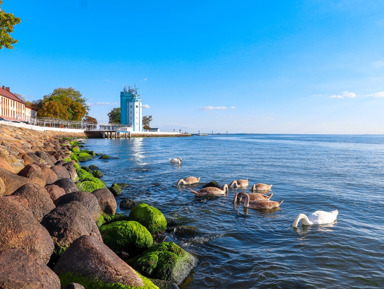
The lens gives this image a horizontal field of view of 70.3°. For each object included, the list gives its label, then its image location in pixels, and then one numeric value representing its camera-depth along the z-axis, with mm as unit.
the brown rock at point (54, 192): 8047
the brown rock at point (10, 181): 7336
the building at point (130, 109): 114312
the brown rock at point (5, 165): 9153
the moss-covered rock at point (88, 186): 11943
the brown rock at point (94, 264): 4523
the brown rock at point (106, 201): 9616
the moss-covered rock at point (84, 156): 30367
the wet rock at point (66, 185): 9567
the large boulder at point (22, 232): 4617
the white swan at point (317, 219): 9625
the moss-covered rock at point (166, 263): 5984
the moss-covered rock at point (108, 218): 8627
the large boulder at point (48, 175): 10483
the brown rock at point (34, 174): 9223
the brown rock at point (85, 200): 7746
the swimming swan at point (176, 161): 28047
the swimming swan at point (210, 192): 14164
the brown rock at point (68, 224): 5605
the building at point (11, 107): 68388
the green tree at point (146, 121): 162125
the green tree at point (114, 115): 136362
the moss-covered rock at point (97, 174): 19747
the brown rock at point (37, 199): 6410
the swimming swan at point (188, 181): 17308
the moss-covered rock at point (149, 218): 8641
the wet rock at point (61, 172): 12672
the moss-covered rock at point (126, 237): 7125
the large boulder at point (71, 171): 15011
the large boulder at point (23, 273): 3568
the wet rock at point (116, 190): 14320
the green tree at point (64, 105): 83500
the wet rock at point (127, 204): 11891
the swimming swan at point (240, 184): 16266
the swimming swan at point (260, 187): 15710
